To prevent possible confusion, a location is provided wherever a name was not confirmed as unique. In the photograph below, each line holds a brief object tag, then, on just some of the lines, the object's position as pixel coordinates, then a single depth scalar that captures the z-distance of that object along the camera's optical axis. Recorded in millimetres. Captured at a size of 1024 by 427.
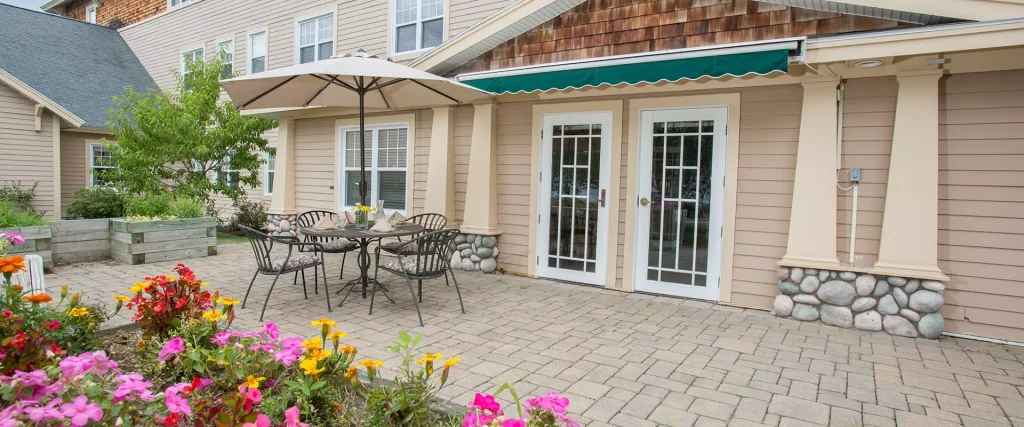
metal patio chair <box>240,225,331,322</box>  4875
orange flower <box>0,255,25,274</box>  2484
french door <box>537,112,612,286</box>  6270
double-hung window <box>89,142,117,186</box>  13055
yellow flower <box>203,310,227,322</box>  2578
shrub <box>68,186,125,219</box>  10719
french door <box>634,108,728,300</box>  5551
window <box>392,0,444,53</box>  9094
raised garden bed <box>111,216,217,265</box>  7145
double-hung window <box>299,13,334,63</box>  10898
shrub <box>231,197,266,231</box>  11344
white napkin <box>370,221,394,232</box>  5176
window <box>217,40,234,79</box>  12711
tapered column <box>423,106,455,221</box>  7387
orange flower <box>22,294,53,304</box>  2502
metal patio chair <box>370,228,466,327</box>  4809
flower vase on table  5406
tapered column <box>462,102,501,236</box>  6973
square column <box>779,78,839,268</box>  4859
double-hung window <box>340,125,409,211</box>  8258
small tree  9734
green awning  4371
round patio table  4934
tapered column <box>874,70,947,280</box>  4469
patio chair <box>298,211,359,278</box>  5762
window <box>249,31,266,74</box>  12195
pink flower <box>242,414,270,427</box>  1445
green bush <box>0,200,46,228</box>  6207
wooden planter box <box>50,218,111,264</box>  6961
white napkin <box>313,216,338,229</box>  5293
